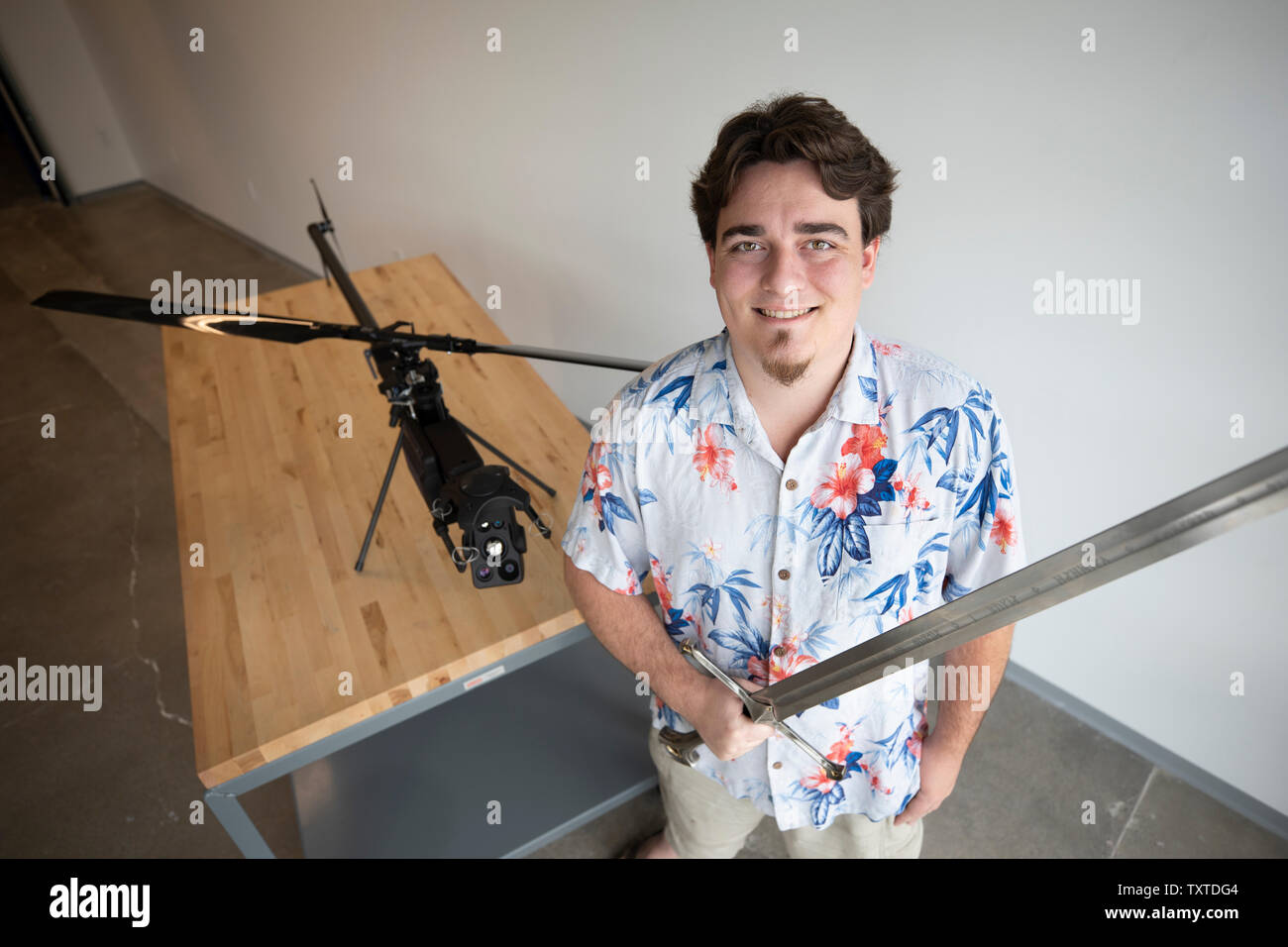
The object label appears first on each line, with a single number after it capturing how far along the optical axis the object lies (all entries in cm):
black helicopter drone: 150
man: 111
